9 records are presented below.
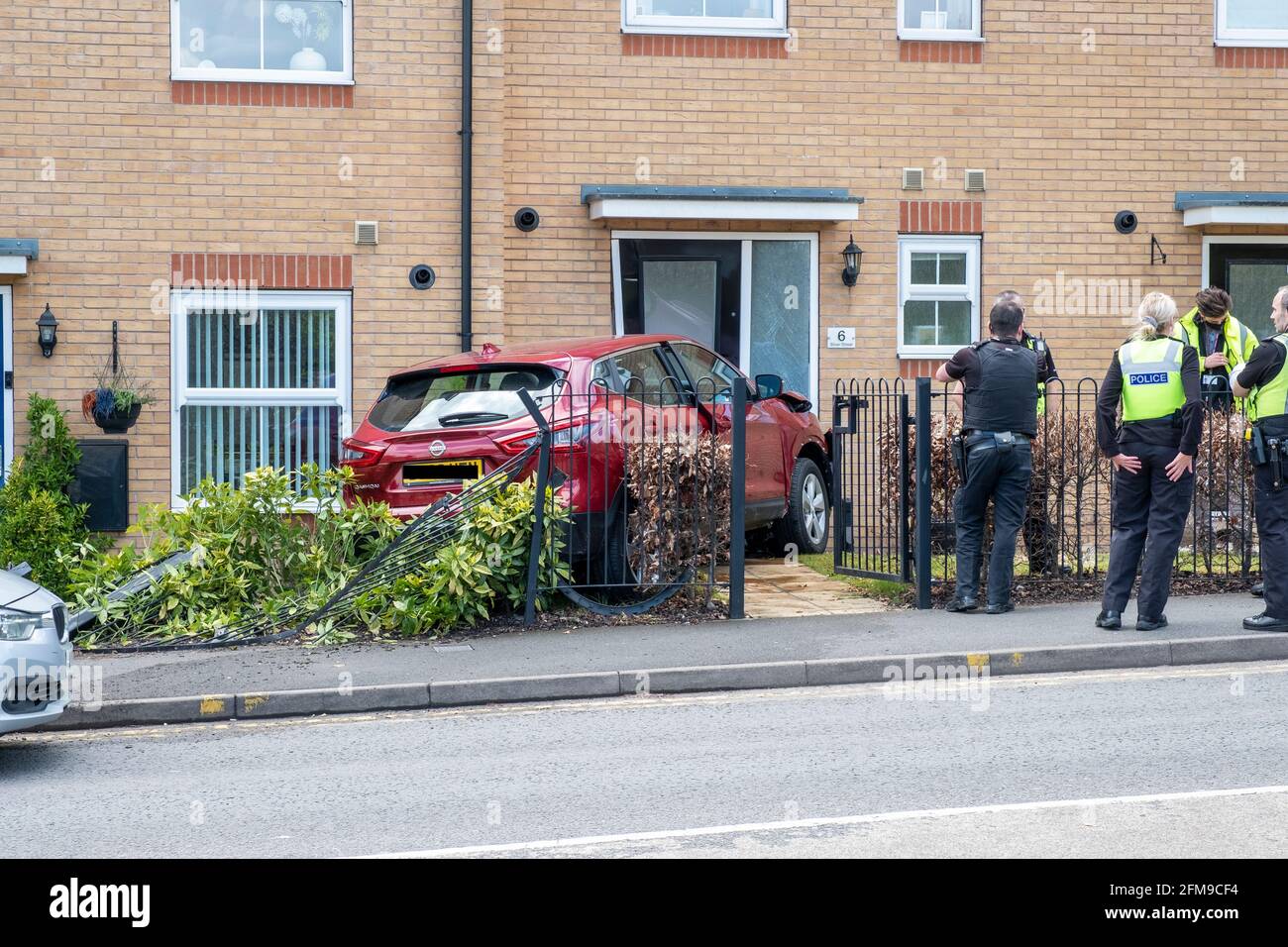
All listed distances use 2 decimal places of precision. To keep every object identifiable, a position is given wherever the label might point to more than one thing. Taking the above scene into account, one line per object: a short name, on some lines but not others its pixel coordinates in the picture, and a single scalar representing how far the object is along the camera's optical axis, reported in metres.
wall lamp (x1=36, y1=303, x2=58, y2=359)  13.21
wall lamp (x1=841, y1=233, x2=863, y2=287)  14.40
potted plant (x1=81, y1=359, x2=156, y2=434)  13.21
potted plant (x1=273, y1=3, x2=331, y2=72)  13.64
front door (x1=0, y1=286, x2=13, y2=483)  13.34
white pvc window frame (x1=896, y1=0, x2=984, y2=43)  14.61
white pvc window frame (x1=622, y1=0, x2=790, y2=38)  14.23
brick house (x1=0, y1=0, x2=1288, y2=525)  13.43
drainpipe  13.58
